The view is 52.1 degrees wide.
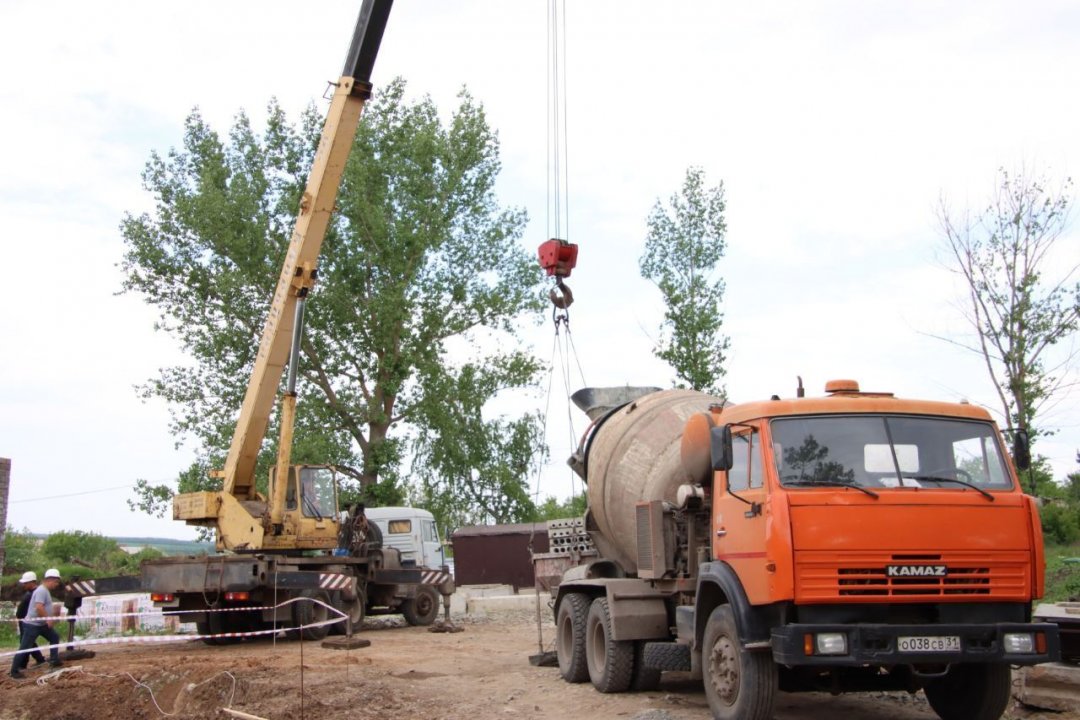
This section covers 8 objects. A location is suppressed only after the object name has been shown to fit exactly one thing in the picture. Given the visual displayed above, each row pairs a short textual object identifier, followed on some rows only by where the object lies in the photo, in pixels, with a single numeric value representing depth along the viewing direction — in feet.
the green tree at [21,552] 138.43
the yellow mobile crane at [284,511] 59.77
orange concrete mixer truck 26.50
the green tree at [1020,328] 80.28
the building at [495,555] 111.34
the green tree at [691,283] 93.86
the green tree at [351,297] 108.06
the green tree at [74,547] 176.14
